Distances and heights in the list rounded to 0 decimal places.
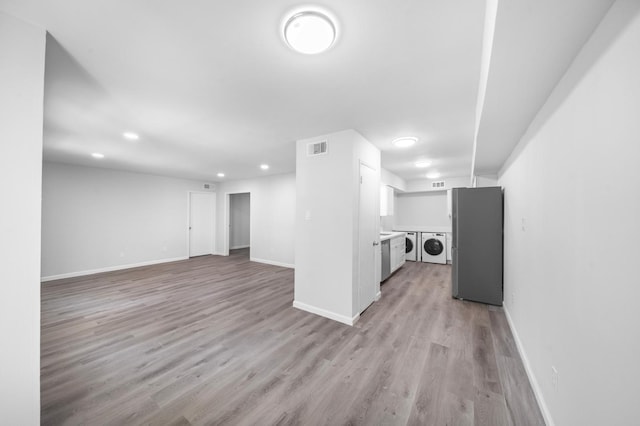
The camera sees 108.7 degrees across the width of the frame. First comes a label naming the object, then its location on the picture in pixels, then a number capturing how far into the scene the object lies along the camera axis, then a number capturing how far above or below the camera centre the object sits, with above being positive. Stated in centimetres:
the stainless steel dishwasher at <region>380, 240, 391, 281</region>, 461 -92
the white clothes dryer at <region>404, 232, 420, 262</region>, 673 -90
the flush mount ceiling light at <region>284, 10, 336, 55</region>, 128 +106
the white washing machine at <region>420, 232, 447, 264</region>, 637 -91
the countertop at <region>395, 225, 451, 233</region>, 716 -46
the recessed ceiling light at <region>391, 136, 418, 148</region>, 329 +108
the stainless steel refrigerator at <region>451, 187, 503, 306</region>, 350 -47
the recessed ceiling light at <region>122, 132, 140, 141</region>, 320 +110
